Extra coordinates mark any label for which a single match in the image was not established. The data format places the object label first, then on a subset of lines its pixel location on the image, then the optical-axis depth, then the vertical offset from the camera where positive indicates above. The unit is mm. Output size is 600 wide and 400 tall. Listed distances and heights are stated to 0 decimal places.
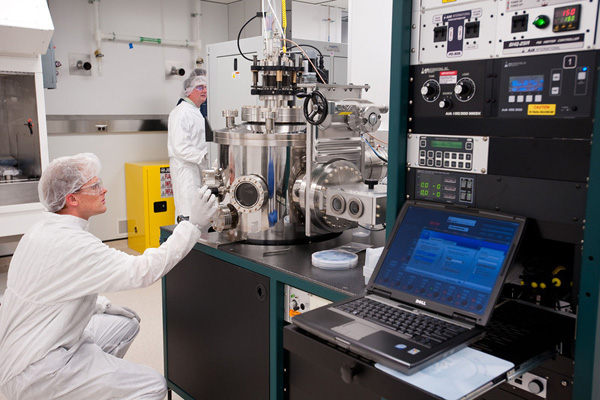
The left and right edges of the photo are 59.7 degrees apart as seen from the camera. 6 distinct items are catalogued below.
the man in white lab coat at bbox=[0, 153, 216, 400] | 1617 -499
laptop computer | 978 -357
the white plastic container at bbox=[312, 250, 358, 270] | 1548 -397
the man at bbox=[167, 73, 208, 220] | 3795 -146
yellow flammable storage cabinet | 4254 -617
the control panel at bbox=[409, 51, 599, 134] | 1030 +71
